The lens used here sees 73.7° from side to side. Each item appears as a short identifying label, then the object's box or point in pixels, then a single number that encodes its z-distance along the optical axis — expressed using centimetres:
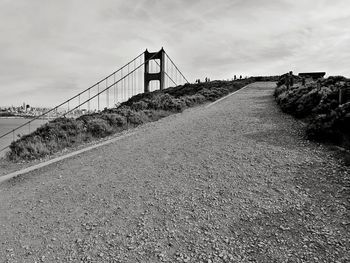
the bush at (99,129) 1066
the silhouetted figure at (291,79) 1745
